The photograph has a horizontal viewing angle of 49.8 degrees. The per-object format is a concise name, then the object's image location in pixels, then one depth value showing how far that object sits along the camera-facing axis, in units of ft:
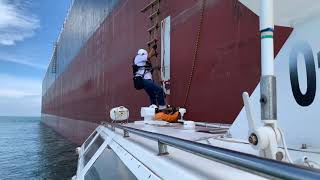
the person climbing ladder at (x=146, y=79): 21.11
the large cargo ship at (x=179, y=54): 14.02
